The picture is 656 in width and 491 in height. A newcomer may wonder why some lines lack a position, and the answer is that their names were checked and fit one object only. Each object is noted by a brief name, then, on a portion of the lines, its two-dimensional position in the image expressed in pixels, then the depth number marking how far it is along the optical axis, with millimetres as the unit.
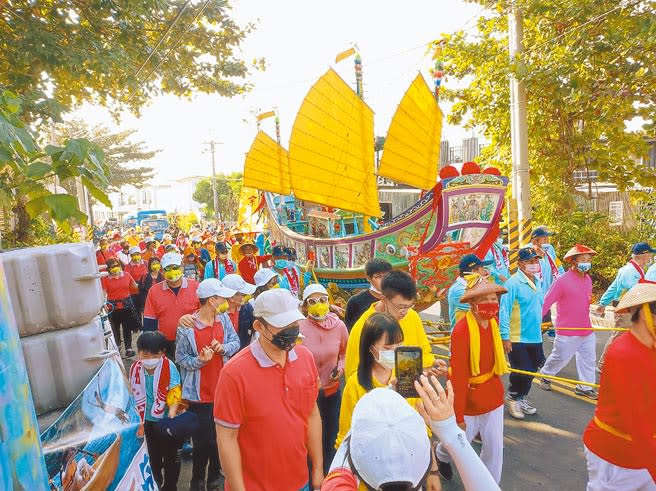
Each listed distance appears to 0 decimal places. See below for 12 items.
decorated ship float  8242
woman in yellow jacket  2518
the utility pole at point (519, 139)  8805
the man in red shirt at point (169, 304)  4680
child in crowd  3365
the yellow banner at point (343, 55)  12277
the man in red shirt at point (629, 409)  2334
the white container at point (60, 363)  2385
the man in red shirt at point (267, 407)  2264
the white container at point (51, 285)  2332
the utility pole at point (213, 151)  37016
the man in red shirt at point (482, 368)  3215
